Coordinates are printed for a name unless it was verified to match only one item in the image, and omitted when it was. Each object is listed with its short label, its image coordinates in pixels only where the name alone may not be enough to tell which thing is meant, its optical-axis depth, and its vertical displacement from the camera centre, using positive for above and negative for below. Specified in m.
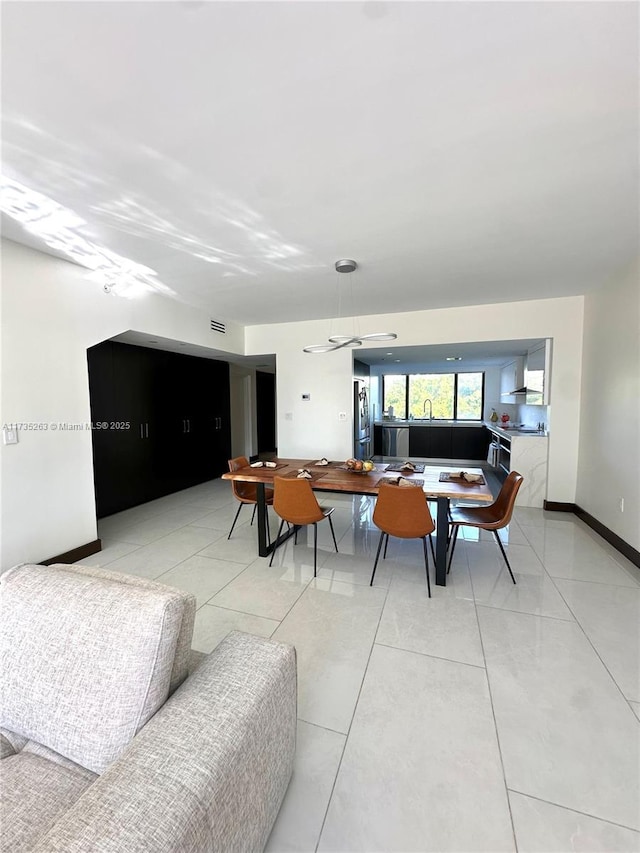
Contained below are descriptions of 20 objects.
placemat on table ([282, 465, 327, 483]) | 3.16 -0.65
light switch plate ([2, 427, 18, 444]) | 2.69 -0.24
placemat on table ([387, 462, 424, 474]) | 3.26 -0.61
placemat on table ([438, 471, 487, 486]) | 2.84 -0.62
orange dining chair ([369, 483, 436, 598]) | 2.56 -0.80
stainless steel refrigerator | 5.84 -0.29
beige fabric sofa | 0.74 -0.81
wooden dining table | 2.66 -0.66
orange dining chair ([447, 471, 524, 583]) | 2.74 -0.95
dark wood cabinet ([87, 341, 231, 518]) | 4.35 -0.24
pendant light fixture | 3.13 +0.63
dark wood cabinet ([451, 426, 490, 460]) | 7.55 -0.81
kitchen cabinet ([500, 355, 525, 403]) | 6.35 +0.49
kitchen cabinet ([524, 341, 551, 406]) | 4.54 +0.41
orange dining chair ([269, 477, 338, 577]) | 2.91 -0.82
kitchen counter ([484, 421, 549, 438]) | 4.79 -0.41
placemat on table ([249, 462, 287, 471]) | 3.69 -0.66
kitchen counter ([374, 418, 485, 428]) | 7.82 -0.42
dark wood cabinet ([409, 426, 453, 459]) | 7.77 -0.82
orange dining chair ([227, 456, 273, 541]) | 3.56 -0.93
